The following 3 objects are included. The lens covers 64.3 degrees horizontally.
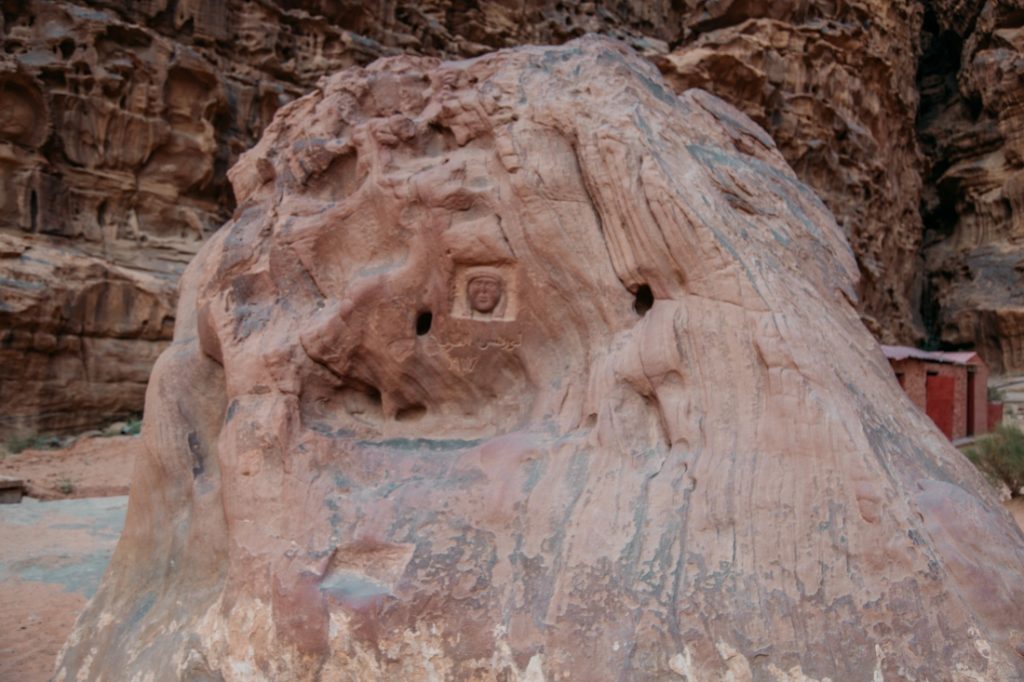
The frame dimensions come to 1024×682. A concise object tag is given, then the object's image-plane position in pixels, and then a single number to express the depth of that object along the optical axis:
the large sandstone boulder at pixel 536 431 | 2.77
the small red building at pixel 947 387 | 12.53
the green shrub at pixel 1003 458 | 8.70
